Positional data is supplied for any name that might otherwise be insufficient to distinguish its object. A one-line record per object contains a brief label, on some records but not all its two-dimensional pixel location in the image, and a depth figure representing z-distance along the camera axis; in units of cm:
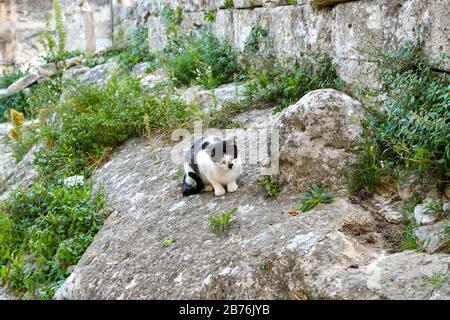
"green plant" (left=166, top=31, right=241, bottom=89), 746
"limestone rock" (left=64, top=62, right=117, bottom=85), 1063
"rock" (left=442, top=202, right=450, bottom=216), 358
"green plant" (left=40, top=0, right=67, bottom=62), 1159
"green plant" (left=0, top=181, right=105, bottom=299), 496
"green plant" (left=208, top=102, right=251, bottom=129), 604
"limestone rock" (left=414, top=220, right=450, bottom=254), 336
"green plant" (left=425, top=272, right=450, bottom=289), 302
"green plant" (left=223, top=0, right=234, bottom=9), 803
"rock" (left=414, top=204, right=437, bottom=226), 362
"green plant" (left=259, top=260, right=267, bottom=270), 357
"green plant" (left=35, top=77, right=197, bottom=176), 654
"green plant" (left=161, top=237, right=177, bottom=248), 430
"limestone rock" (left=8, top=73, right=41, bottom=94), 1229
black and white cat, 462
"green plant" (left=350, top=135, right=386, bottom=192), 416
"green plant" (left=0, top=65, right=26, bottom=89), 1331
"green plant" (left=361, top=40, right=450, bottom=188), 376
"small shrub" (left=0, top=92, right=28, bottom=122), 1198
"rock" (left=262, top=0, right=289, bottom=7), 666
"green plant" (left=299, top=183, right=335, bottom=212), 405
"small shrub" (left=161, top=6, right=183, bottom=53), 959
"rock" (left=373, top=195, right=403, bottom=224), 388
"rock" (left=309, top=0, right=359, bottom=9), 561
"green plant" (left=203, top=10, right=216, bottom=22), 870
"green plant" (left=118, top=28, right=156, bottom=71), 1083
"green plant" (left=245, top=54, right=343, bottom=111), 569
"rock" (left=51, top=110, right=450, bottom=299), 326
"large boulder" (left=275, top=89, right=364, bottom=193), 430
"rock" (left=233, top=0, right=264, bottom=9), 723
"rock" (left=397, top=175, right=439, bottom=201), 382
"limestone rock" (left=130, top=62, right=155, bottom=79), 978
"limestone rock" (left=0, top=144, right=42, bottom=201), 691
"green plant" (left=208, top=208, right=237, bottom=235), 416
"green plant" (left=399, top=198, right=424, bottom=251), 350
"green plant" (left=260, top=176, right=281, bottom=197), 443
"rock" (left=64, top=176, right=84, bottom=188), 612
